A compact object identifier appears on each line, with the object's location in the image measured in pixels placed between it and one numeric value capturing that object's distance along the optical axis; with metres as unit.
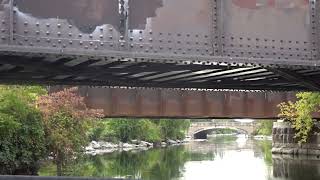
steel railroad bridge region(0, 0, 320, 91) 8.77
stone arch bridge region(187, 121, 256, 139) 121.62
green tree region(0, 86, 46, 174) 24.05
